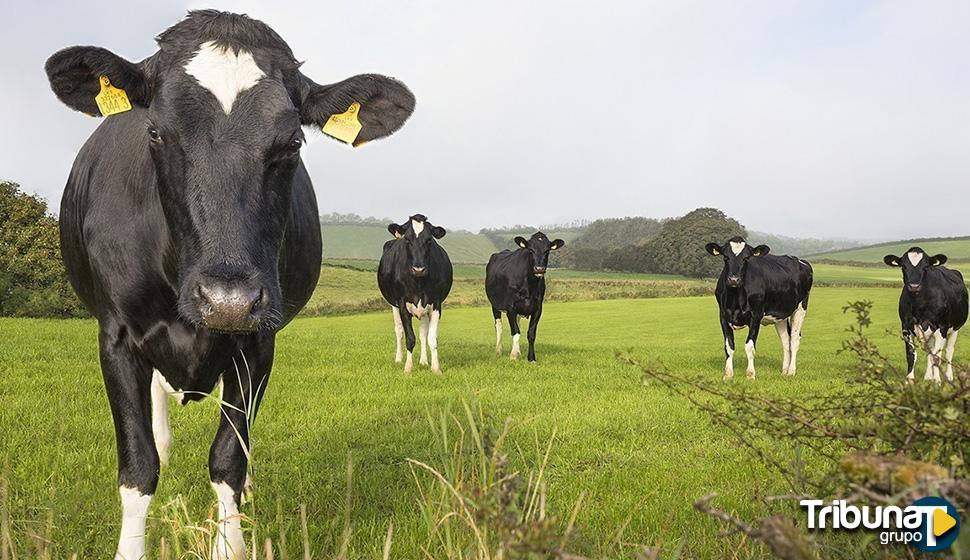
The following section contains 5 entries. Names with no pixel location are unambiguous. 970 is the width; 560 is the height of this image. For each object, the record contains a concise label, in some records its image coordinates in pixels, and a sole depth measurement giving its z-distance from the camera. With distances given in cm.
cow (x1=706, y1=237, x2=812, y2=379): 1439
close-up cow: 278
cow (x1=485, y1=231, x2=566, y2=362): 1677
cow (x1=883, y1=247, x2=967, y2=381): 1486
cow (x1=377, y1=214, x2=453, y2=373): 1348
